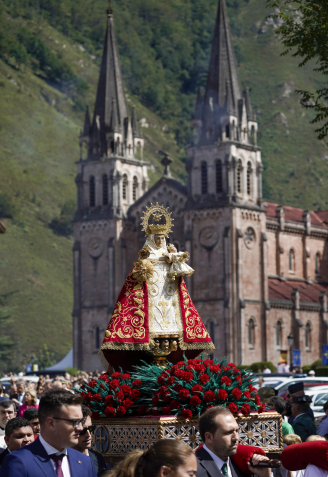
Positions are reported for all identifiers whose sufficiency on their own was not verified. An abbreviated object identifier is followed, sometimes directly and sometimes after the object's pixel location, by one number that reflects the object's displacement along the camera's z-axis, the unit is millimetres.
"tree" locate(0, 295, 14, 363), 82756
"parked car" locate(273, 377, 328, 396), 27641
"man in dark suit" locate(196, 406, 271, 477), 7355
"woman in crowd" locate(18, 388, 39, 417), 15914
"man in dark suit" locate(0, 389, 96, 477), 6840
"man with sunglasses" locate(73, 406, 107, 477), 8773
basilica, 63781
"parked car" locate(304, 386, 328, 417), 23250
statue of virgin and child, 11492
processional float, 10000
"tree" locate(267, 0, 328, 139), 17328
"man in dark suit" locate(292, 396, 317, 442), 12820
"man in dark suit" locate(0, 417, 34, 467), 9086
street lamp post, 50219
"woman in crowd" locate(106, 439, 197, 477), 5766
